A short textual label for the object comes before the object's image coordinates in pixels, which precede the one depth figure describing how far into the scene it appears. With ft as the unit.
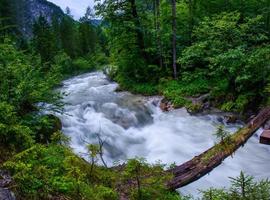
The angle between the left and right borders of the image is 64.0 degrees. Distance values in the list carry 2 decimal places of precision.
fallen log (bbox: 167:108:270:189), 15.51
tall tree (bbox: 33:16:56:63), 77.48
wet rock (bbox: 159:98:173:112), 35.58
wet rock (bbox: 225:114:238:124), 29.62
